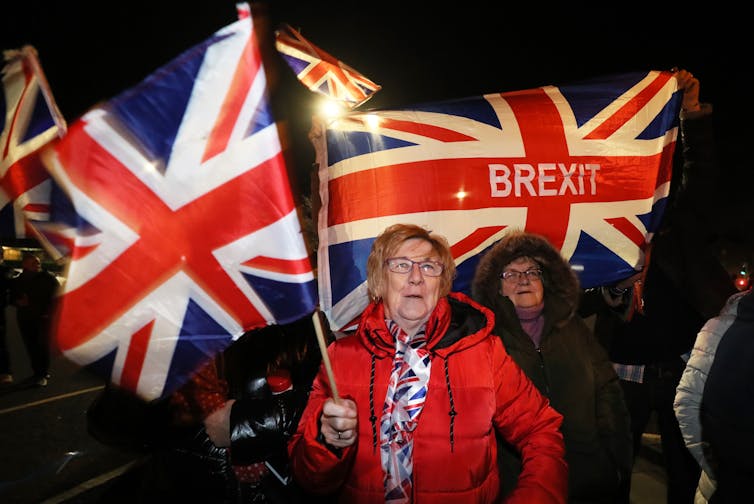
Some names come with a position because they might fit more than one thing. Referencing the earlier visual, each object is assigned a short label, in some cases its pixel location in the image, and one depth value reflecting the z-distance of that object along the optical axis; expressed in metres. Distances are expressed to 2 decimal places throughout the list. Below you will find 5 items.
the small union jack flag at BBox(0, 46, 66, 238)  2.04
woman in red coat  1.69
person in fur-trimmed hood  2.17
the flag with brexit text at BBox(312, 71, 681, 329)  2.79
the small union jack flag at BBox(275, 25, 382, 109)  3.91
